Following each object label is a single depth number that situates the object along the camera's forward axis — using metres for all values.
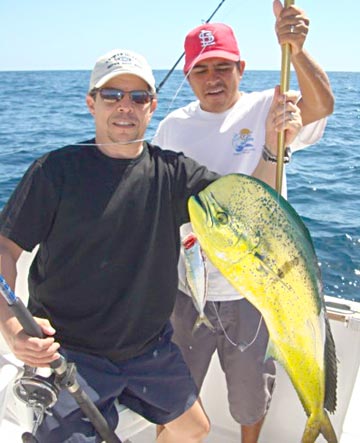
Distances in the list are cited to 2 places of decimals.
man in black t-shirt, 2.02
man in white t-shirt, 2.44
